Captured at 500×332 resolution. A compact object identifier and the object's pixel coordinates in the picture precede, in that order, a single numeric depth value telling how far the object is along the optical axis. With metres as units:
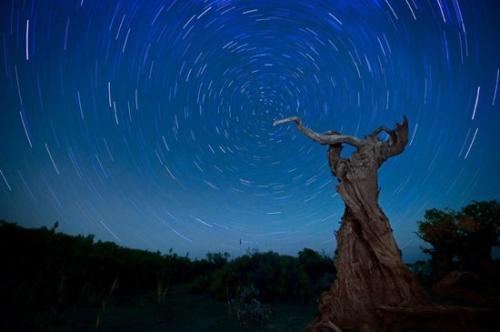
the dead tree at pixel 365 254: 4.84
